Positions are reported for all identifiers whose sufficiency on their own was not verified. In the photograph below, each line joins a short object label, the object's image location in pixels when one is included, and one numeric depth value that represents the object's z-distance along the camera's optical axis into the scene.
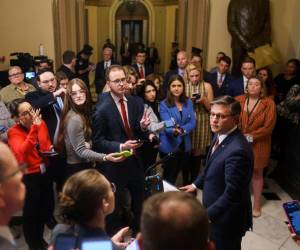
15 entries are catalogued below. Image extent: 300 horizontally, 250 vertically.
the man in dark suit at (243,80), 4.14
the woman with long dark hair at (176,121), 3.43
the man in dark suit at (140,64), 5.05
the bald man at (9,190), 0.87
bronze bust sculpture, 5.75
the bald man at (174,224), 0.99
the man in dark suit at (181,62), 4.53
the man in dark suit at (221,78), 4.56
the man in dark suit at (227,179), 2.04
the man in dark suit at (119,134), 2.56
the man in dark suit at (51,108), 2.94
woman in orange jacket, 3.38
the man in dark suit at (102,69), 5.43
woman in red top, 2.55
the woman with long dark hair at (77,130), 2.58
